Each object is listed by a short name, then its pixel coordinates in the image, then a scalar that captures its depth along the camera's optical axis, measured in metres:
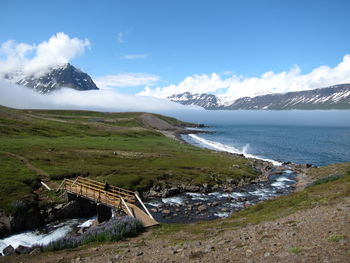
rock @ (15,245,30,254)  27.11
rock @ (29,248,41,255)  25.38
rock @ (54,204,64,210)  46.47
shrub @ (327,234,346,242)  18.17
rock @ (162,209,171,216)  49.23
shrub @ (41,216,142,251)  26.28
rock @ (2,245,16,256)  30.04
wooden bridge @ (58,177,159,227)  34.03
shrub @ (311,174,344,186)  56.28
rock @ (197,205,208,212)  51.53
